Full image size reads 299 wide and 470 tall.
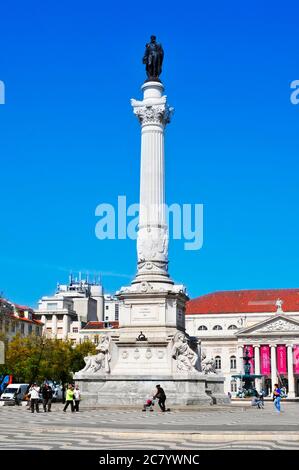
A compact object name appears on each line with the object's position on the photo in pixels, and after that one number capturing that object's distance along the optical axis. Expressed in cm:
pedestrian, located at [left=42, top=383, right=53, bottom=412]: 3496
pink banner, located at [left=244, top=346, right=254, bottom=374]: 11325
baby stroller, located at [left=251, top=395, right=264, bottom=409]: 4589
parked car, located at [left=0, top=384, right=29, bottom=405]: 5103
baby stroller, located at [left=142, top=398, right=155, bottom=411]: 3184
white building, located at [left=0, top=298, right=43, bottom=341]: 8672
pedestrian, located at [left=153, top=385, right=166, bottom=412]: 3112
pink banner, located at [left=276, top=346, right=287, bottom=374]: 11156
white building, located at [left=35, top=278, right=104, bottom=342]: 12338
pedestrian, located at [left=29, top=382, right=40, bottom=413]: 3369
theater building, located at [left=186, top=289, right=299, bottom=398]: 11131
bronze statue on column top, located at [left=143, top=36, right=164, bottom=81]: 4638
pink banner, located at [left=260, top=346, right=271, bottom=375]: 11239
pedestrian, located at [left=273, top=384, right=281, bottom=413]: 3653
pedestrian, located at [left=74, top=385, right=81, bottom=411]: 3315
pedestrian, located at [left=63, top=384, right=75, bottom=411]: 3297
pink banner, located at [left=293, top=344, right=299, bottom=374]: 11115
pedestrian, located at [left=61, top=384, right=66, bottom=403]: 6397
